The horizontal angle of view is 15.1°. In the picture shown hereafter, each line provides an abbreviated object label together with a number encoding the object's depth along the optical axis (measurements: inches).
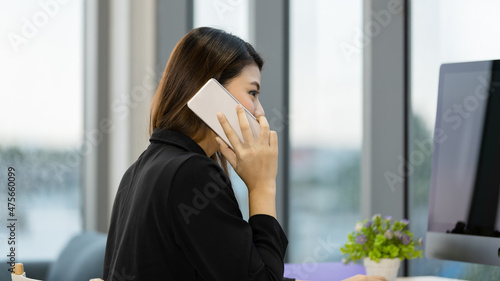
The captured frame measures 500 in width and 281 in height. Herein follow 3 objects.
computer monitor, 171.2
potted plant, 180.1
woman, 154.7
